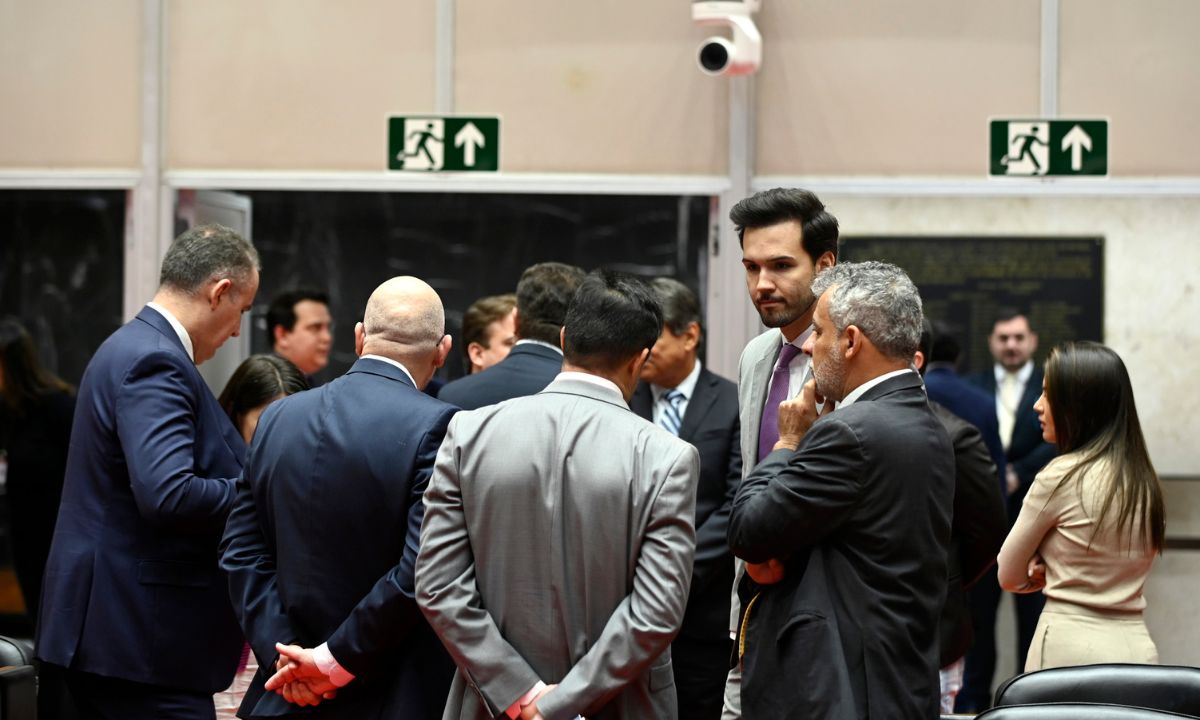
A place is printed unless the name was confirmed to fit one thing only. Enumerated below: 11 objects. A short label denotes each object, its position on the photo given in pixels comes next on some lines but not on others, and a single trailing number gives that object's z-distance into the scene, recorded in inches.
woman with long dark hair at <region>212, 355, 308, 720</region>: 321.4
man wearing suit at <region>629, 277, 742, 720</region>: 316.8
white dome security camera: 454.6
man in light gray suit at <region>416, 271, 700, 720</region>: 214.1
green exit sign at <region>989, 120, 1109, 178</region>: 474.6
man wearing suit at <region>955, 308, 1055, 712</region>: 485.7
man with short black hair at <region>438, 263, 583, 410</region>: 321.1
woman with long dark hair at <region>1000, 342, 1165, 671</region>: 289.6
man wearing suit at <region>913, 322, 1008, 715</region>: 327.3
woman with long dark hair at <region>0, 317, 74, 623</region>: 486.9
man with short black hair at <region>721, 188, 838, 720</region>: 267.0
